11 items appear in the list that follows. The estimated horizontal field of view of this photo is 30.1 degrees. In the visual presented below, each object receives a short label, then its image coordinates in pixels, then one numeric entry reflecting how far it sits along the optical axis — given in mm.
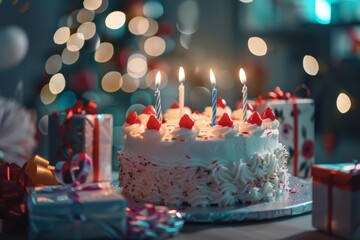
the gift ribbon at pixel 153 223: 1672
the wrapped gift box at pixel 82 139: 2621
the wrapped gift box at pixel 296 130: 2803
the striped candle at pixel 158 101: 2316
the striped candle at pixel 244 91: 2326
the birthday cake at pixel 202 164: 2133
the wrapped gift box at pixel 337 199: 1750
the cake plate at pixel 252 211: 1985
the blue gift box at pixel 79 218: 1597
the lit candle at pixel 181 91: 2389
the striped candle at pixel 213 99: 2297
